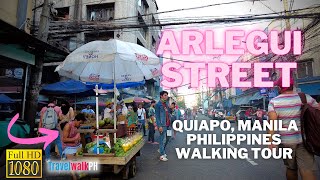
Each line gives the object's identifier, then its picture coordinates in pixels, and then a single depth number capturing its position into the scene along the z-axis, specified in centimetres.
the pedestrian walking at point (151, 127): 1019
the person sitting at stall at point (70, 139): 443
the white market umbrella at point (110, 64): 466
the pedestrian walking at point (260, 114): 1921
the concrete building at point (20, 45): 688
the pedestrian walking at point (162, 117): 679
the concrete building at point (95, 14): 2003
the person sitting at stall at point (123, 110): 1111
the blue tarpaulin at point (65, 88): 1097
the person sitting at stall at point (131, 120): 646
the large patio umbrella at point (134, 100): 1727
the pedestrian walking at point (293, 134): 315
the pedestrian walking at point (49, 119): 688
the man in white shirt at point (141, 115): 1239
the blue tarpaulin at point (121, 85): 725
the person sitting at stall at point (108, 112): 1060
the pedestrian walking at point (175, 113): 1045
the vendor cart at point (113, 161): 424
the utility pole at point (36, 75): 809
